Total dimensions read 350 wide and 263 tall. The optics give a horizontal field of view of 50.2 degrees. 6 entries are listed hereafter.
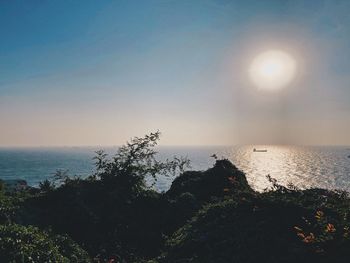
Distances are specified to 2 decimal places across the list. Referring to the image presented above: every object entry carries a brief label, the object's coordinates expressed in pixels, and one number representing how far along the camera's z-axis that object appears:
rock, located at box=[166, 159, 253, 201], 24.44
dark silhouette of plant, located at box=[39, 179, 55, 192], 22.05
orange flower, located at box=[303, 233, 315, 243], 11.24
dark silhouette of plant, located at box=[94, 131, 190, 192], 24.45
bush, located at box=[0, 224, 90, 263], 12.55
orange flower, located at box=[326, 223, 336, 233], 11.08
